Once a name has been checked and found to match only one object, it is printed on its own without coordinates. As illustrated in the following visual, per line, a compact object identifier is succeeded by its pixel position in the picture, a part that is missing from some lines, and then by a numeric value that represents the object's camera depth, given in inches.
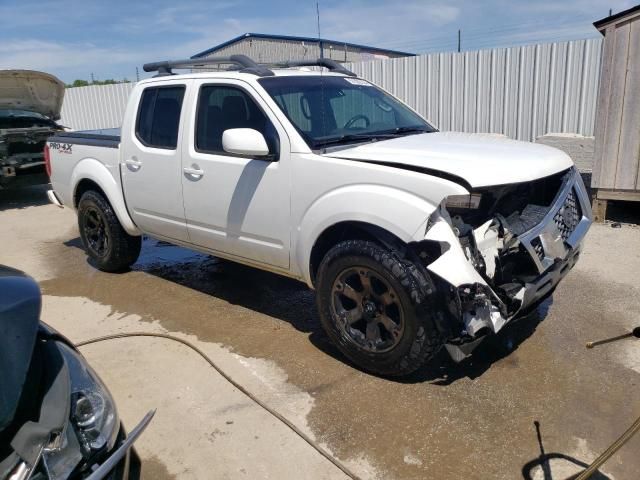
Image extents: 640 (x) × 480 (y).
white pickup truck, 122.6
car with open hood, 374.3
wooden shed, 249.0
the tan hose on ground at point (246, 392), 111.0
